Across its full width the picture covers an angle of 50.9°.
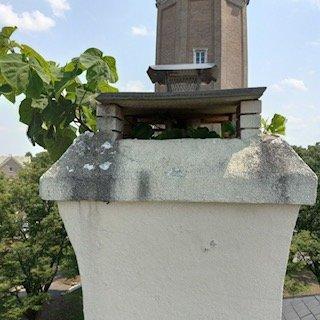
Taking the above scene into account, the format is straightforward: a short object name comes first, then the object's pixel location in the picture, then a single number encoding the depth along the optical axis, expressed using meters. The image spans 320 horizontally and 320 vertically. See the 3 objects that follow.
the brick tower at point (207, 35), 17.91
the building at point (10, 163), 52.16
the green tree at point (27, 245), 16.25
